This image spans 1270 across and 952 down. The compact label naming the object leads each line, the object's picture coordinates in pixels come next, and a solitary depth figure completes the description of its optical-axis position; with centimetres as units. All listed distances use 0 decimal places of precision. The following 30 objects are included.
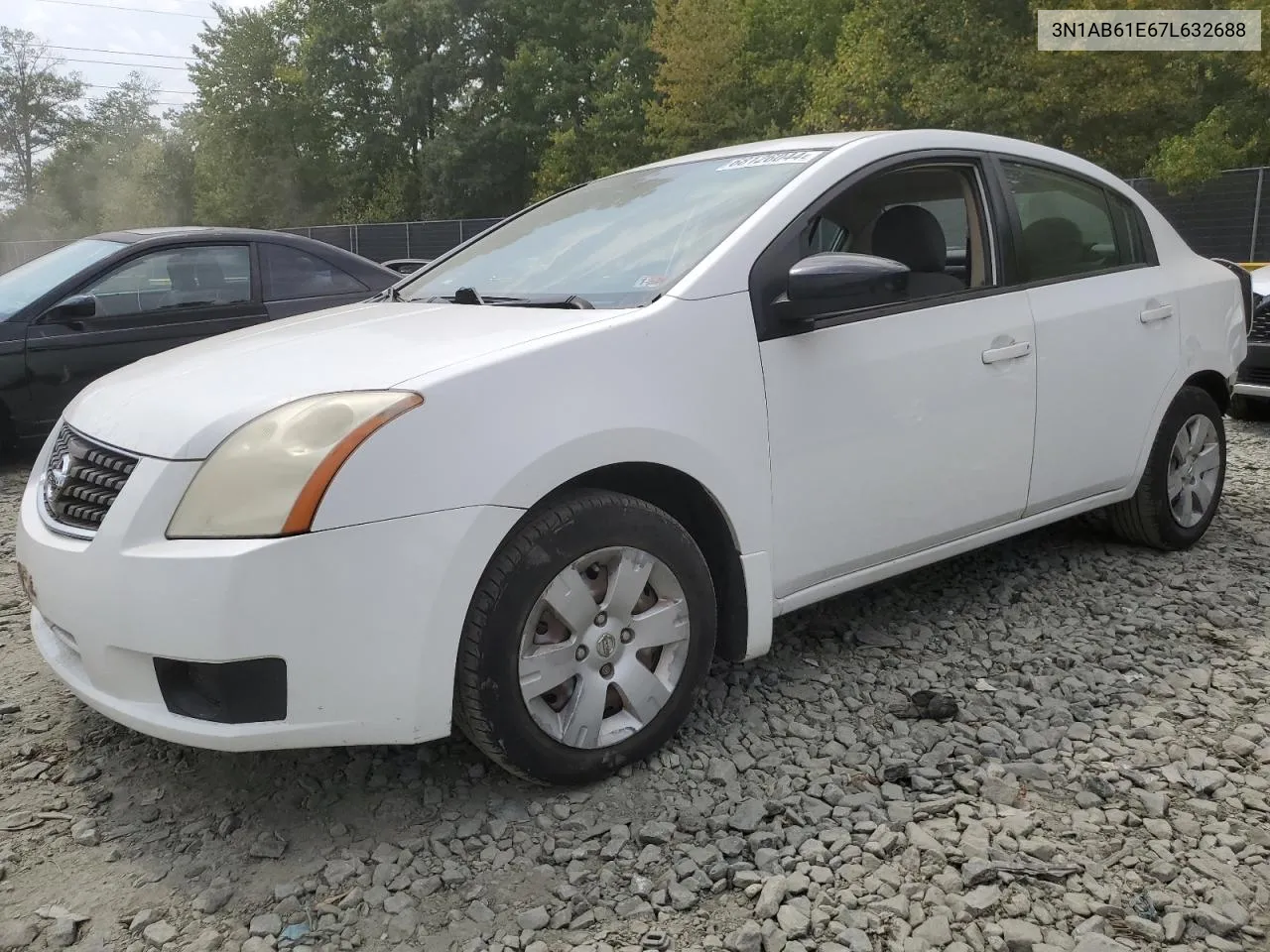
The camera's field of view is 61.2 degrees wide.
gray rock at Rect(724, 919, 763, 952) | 206
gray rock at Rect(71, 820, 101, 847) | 246
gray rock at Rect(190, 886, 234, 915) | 221
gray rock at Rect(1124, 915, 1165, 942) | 205
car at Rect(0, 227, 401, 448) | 627
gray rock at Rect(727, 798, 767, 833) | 245
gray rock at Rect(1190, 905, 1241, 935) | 206
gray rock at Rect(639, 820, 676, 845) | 241
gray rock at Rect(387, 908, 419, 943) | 212
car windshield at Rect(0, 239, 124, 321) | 640
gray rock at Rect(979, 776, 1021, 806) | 254
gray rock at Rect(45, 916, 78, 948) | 211
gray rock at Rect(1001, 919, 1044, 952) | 203
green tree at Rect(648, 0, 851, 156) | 3438
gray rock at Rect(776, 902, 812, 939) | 209
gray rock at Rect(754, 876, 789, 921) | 215
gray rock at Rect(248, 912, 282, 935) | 213
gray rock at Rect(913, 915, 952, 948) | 205
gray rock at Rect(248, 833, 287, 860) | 239
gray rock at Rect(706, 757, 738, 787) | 265
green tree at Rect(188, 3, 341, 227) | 4956
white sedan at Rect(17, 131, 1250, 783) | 221
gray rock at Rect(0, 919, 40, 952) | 211
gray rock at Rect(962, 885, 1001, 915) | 214
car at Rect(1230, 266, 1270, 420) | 685
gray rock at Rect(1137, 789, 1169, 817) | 248
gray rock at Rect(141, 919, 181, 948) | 211
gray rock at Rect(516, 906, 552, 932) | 213
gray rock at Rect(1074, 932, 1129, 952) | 201
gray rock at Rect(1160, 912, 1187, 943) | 204
